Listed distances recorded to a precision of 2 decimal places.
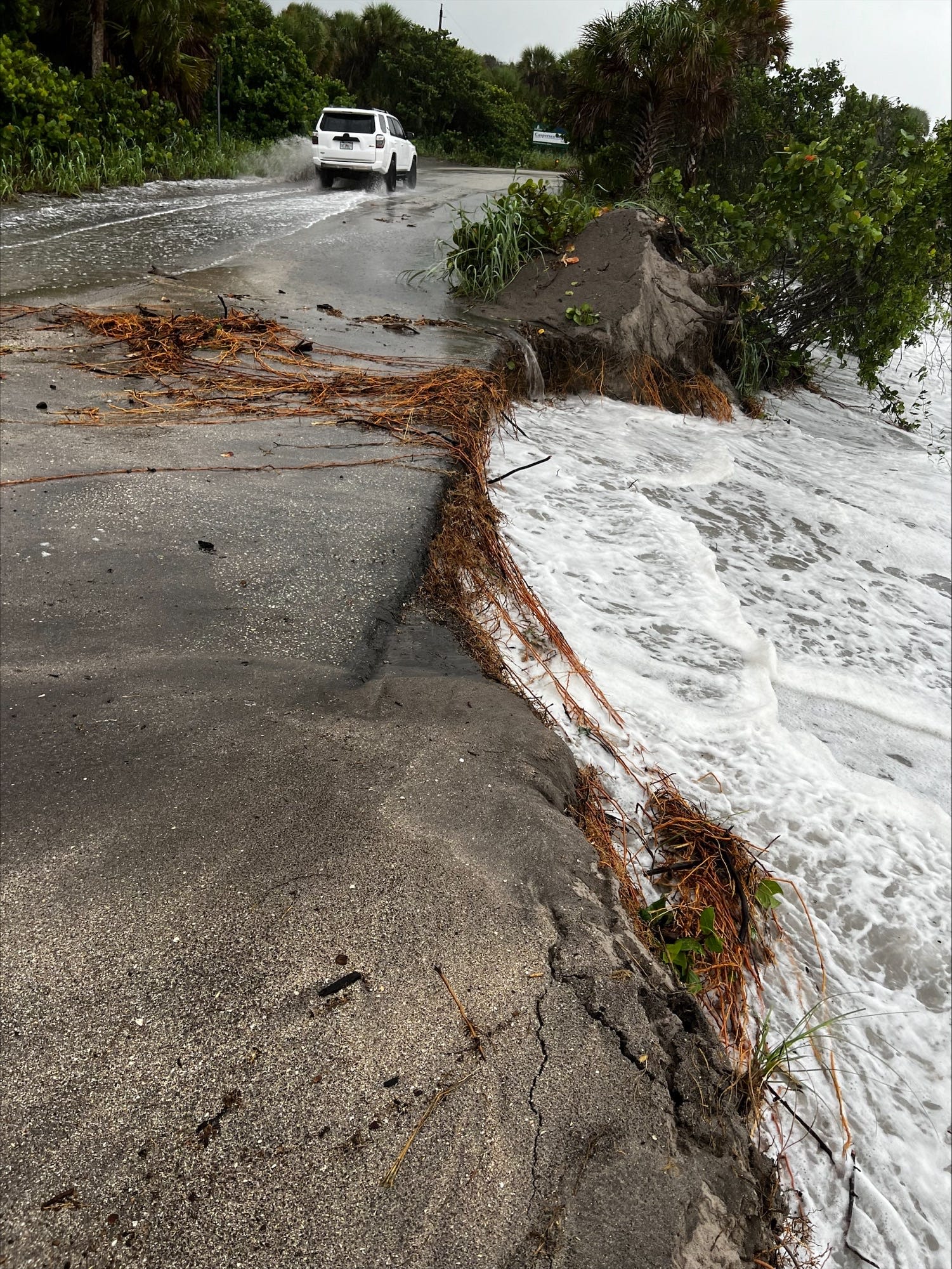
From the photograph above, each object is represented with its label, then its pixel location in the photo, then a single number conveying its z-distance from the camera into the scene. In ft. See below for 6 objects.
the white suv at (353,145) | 53.26
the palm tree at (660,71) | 39.45
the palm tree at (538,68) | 127.13
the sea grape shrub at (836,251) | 26.17
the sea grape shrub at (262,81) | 67.05
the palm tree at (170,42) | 50.16
